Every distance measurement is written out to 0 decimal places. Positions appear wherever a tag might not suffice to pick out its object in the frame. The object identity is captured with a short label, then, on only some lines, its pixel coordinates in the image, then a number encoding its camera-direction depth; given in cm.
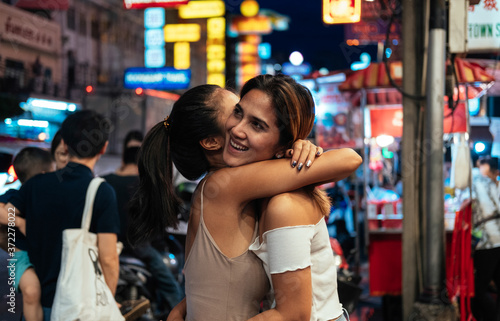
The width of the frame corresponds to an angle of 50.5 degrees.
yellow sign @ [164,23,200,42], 2073
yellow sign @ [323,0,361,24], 646
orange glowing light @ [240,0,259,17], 2832
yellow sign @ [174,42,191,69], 2252
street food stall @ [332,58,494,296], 670
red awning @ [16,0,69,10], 730
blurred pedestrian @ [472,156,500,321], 575
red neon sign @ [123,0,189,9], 1121
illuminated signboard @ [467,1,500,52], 539
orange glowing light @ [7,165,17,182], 386
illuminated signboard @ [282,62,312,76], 3785
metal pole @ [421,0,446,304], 532
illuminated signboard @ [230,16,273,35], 2894
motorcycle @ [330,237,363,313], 513
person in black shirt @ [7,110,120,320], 312
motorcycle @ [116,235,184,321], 513
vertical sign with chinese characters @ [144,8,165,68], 2108
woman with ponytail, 188
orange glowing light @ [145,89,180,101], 1873
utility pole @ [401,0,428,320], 578
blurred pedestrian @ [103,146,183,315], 520
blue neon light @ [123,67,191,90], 1858
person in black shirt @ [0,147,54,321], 310
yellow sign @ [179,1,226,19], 1942
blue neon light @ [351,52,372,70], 3807
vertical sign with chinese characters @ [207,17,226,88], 2267
